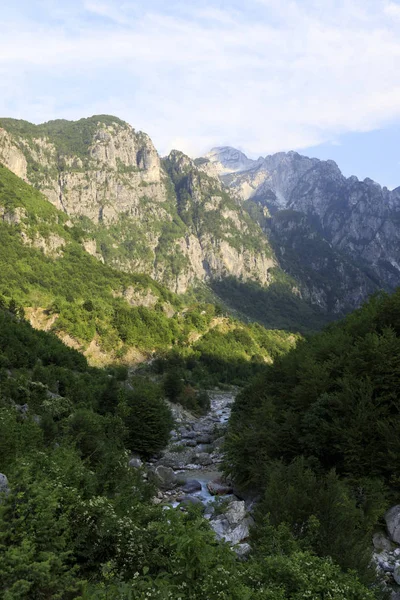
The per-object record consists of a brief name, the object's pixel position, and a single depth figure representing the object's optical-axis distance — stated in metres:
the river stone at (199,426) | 47.24
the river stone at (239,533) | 15.99
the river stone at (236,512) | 18.12
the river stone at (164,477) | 25.47
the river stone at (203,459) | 32.72
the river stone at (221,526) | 16.78
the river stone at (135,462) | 27.08
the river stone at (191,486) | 25.00
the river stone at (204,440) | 40.62
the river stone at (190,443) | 39.19
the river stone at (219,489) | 24.17
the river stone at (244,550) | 13.25
